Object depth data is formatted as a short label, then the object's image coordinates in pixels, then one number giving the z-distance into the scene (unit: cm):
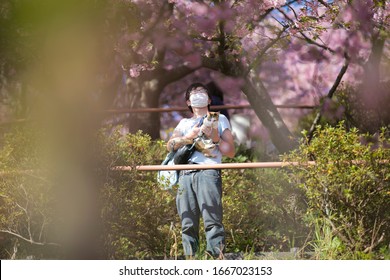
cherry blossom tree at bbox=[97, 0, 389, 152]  1534
